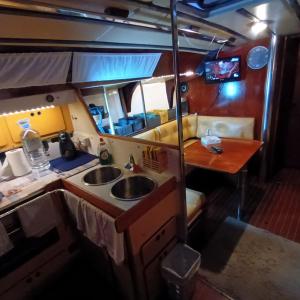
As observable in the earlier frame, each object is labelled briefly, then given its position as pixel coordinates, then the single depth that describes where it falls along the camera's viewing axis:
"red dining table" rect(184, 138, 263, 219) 2.12
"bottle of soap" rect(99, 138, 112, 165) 1.97
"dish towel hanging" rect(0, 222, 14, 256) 1.40
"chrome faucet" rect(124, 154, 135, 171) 1.81
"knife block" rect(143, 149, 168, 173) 1.57
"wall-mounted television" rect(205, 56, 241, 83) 3.13
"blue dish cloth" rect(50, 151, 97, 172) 2.01
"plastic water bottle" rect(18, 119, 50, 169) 1.98
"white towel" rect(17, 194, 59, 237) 1.53
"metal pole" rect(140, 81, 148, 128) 3.14
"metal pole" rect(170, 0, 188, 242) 1.13
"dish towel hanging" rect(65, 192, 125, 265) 1.27
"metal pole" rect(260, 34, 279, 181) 2.69
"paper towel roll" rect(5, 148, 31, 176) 1.83
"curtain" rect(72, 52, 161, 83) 2.09
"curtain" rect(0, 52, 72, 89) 1.61
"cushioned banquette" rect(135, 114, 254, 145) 3.16
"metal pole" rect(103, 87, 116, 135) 2.57
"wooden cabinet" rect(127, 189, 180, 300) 1.38
